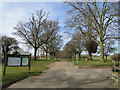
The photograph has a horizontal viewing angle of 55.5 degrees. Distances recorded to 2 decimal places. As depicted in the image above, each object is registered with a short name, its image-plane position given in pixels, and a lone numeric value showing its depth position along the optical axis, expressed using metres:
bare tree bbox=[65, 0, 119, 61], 18.48
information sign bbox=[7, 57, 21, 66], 9.91
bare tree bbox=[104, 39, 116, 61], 43.13
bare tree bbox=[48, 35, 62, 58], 42.92
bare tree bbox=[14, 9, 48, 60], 30.14
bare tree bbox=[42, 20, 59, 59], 31.41
